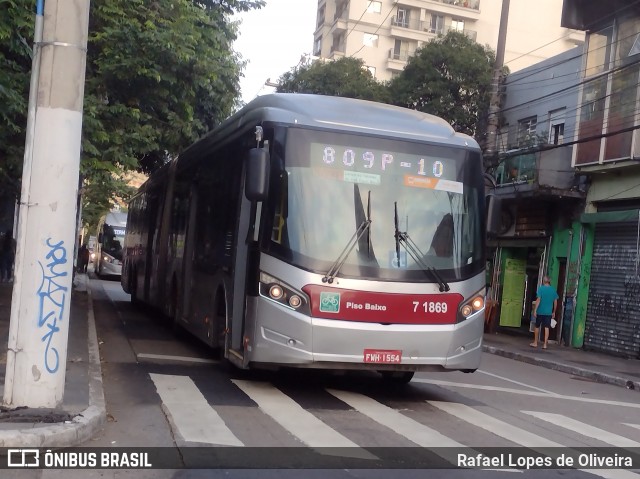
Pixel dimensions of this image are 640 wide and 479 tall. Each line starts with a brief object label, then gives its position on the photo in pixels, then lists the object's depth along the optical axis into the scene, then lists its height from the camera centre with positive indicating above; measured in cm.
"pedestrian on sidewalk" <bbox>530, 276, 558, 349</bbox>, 1991 -177
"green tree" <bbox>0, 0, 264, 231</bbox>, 1429 +214
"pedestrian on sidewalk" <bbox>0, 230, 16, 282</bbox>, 2839 -244
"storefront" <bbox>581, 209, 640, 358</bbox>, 1986 -116
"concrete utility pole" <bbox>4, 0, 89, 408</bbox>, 718 -24
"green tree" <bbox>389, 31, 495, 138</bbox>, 2966 +514
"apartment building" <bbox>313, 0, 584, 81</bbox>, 6138 +1470
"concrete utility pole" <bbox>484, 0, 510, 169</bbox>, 2198 +357
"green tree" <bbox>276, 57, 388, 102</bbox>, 3259 +546
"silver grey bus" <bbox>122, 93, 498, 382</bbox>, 884 -28
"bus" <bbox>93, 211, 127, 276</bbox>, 3994 -255
